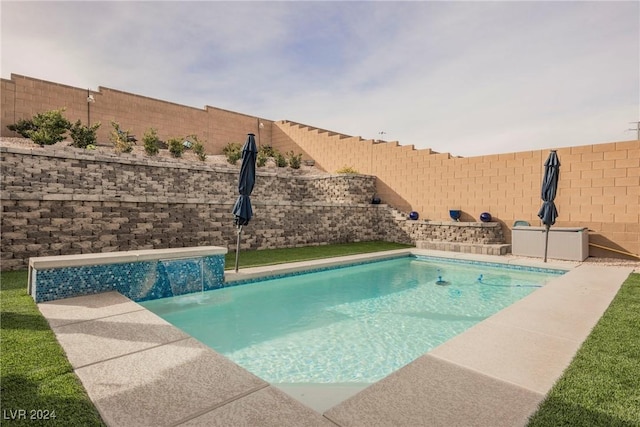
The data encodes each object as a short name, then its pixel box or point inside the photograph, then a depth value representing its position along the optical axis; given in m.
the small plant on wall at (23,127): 13.64
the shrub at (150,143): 14.84
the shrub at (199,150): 16.75
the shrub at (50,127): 12.49
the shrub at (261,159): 17.91
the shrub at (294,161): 19.20
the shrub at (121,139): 14.40
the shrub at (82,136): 13.30
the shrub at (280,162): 18.98
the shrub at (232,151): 17.12
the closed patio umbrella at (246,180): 7.64
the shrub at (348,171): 16.42
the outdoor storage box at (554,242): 9.85
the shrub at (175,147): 16.09
